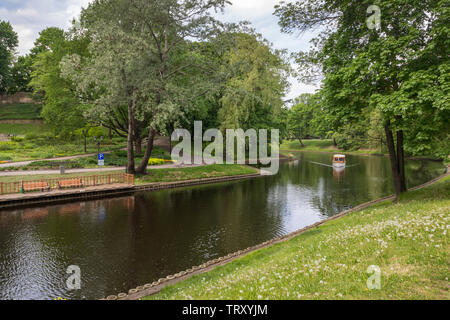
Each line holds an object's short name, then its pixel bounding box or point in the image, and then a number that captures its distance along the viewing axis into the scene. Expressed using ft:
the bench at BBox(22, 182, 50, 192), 64.34
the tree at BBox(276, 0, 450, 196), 36.55
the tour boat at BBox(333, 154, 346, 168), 141.85
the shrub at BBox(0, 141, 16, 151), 125.54
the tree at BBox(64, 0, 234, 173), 72.90
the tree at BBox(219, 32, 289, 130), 130.93
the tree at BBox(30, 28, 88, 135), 111.34
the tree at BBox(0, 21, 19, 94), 219.61
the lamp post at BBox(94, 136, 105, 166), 89.61
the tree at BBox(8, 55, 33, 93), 244.22
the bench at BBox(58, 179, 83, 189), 69.50
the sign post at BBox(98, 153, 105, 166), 89.41
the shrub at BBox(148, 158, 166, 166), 114.73
